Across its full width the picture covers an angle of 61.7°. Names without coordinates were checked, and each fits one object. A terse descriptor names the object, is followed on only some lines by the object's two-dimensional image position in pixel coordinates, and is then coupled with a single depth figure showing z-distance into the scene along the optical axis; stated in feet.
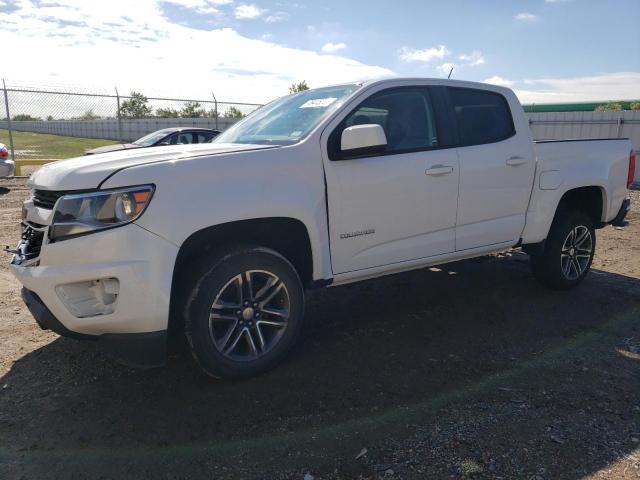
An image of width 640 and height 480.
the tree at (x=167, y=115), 114.32
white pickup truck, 9.72
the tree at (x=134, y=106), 61.36
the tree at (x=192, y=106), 67.21
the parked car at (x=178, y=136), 38.88
